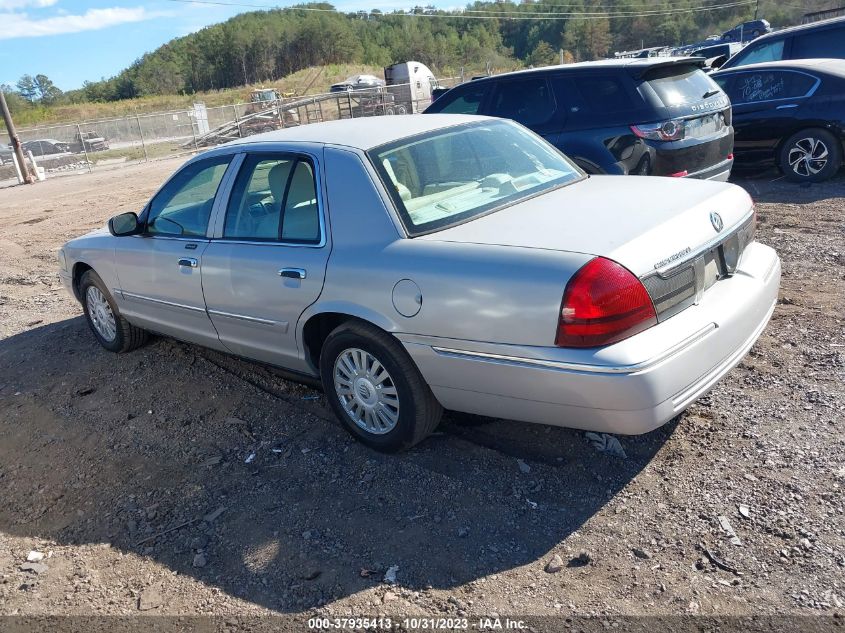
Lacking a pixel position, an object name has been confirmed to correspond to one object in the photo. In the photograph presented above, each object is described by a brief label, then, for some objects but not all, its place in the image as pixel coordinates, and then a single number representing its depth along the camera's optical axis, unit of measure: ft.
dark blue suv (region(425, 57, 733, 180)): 22.93
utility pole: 78.74
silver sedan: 10.12
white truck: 115.24
